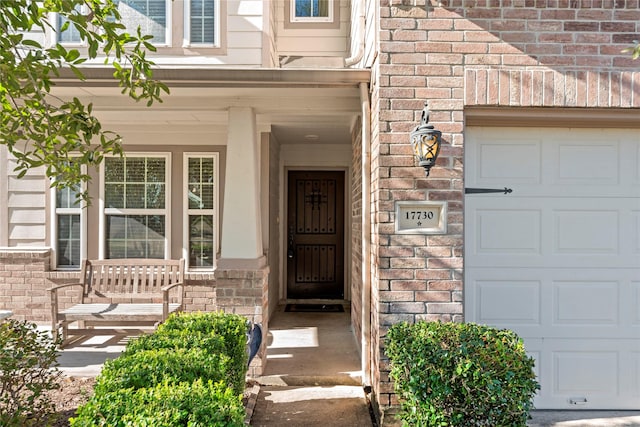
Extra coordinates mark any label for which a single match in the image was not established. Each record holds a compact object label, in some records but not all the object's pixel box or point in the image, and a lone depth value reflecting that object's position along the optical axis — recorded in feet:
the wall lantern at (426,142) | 9.46
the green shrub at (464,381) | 7.66
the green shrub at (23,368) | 8.49
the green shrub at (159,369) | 6.62
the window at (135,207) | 19.10
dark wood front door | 24.79
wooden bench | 17.44
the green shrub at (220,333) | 8.82
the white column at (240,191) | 13.65
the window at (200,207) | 19.12
